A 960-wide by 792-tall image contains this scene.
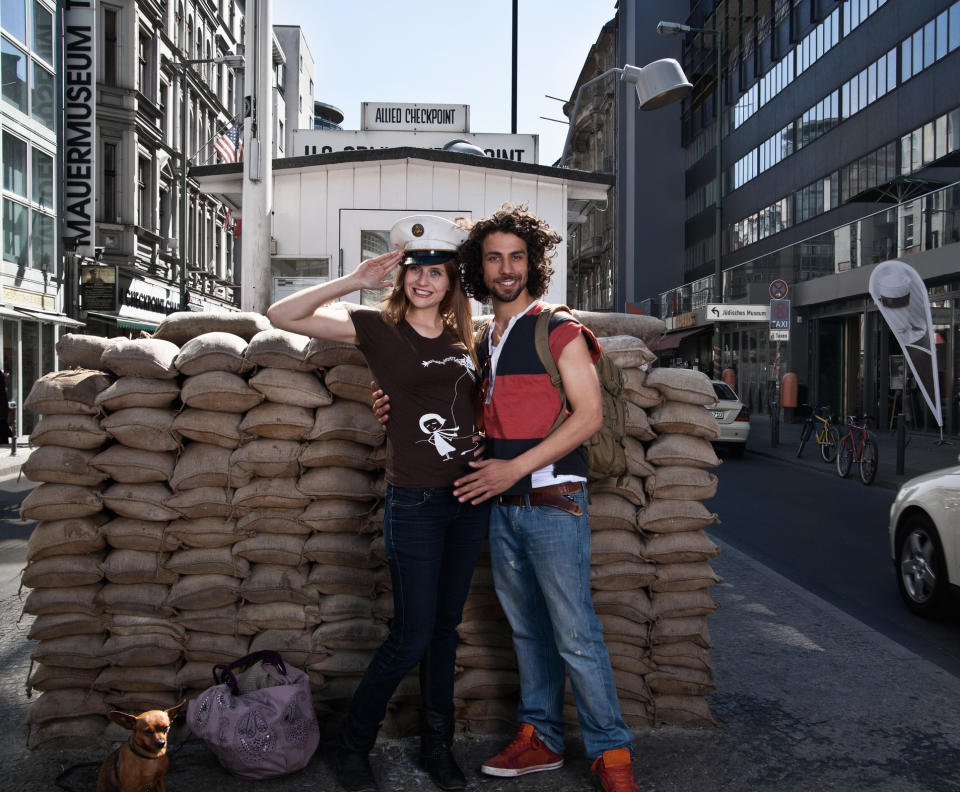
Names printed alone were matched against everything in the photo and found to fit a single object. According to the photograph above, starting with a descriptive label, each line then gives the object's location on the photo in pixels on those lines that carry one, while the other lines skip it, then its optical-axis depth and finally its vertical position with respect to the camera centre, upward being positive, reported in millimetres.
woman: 3150 -265
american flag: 23000 +6052
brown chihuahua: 2914 -1263
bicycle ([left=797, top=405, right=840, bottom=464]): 16778 -1109
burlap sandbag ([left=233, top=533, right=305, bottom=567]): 3729 -724
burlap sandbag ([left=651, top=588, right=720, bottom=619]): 3811 -958
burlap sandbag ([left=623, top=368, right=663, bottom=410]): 3955 -50
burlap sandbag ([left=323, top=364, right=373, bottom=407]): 3828 -15
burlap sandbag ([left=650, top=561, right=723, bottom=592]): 3811 -847
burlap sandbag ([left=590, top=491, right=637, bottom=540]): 3848 -584
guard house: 9117 +1901
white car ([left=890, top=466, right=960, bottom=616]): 5629 -1060
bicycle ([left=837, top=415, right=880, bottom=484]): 13625 -1126
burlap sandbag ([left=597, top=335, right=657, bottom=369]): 3985 +120
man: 3154 -406
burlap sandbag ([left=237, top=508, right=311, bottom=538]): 3750 -605
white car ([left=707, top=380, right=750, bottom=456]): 18569 -873
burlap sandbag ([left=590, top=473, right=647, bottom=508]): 3877 -475
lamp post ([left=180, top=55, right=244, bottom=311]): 27766 +4857
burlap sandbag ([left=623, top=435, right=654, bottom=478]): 3891 -360
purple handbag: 3199 -1261
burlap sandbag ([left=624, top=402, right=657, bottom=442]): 3908 -194
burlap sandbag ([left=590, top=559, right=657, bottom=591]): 3783 -837
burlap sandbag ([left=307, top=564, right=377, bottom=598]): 3756 -851
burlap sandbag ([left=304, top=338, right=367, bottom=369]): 3814 +104
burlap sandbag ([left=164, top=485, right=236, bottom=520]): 3699 -519
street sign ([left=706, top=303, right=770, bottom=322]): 22681 +1741
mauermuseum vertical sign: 23344 +6714
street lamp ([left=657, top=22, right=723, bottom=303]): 23644 +6786
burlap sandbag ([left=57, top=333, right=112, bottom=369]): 3867 +122
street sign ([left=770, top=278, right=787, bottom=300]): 18766 +1931
